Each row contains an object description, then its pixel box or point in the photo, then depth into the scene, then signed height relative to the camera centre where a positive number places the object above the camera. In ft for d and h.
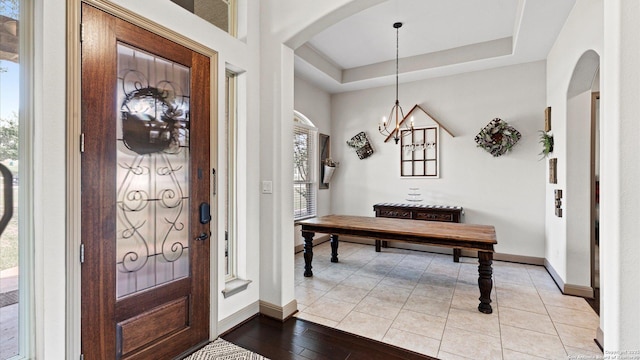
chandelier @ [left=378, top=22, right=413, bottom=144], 17.39 +3.29
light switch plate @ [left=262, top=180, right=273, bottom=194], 8.94 -0.21
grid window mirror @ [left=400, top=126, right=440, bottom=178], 16.65 +1.63
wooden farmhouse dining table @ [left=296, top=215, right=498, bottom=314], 9.34 -1.94
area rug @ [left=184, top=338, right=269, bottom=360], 6.93 -4.23
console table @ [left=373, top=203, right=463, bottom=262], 14.98 -1.72
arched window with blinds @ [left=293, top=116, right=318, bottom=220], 17.13 +0.73
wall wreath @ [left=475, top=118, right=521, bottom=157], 14.48 +2.21
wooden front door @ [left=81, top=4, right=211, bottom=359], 5.45 -0.27
